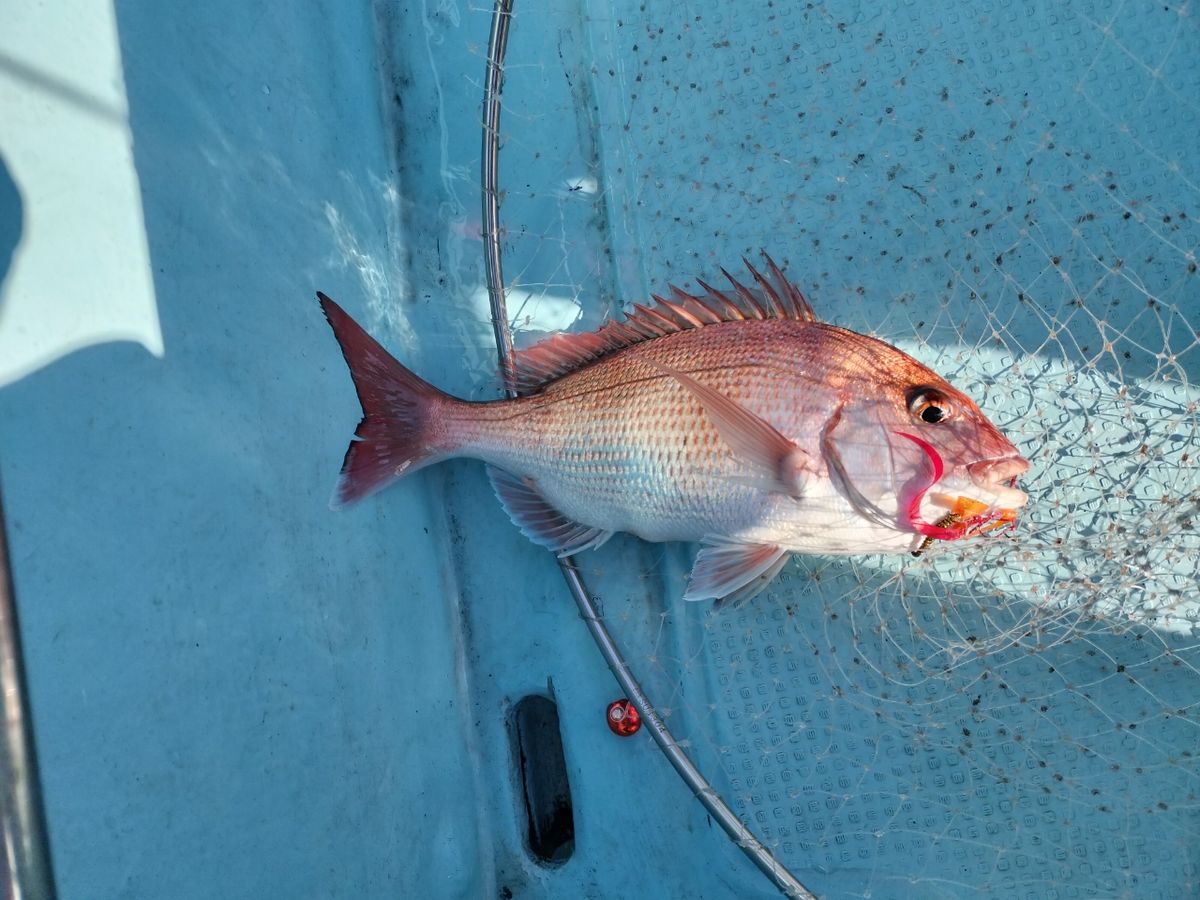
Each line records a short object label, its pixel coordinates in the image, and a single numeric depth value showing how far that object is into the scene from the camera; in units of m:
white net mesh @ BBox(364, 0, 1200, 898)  0.54
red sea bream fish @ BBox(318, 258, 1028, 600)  0.46
